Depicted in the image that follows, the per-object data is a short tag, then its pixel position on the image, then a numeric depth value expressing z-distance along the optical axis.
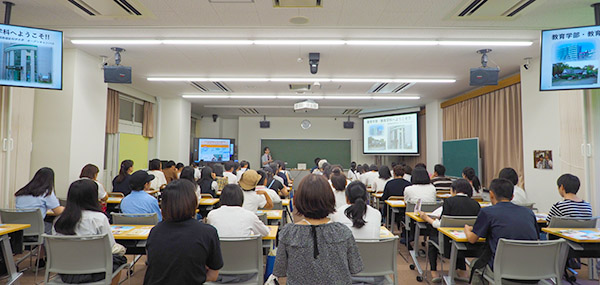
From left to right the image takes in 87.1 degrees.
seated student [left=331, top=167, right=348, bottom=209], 4.18
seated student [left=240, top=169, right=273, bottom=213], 3.64
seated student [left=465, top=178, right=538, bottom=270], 2.45
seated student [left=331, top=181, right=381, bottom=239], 2.47
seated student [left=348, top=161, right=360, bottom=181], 8.08
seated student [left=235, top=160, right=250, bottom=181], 7.59
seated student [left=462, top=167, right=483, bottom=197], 4.64
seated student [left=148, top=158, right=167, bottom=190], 5.98
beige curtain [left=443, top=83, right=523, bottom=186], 6.18
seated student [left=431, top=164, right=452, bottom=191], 5.84
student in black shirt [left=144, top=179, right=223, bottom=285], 1.76
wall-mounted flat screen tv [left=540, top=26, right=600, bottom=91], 3.32
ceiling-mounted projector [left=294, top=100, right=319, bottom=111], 7.92
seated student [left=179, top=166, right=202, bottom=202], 4.53
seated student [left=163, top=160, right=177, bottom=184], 6.48
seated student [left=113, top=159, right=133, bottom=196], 5.18
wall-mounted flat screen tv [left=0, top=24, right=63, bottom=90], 3.36
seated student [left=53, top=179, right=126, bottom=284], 2.33
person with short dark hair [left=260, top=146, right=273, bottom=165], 11.83
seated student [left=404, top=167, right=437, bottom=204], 4.43
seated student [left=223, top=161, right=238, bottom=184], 6.30
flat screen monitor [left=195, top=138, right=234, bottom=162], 11.05
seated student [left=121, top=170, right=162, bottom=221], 3.45
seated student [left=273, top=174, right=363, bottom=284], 1.53
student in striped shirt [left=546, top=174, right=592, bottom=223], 3.25
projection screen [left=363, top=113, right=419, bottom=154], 10.00
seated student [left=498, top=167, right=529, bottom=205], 4.04
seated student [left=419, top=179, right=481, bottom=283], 3.39
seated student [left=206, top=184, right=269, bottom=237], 2.51
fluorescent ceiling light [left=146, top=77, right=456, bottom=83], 6.68
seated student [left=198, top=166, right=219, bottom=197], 5.27
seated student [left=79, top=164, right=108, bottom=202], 4.18
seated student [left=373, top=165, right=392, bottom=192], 6.23
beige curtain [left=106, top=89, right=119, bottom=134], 6.84
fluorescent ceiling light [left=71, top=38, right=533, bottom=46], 4.54
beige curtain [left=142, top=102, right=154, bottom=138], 8.42
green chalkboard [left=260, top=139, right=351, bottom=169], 12.66
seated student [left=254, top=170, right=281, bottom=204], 4.34
